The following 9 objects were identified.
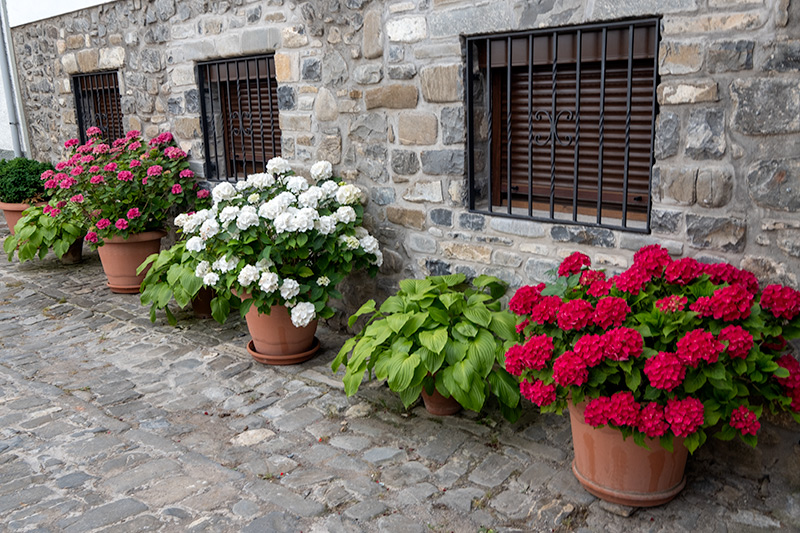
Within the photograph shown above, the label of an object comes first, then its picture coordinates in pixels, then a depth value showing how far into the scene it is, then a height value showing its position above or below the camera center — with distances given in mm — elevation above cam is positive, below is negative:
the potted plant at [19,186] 7086 -450
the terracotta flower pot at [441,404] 3506 -1388
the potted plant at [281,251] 3961 -685
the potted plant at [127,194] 5598 -446
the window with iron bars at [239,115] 5137 +151
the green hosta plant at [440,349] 3158 -1033
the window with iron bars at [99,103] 6778 +370
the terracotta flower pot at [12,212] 7090 -720
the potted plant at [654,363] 2418 -858
